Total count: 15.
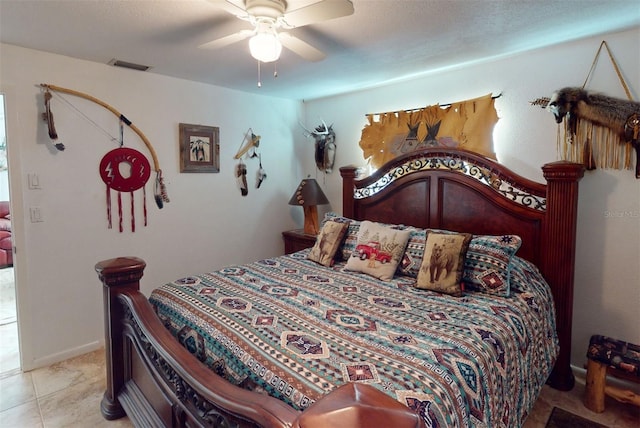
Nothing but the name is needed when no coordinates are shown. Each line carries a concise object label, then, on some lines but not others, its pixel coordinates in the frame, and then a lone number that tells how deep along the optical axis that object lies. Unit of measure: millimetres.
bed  1170
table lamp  3678
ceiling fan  1505
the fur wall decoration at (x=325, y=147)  3898
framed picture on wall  3320
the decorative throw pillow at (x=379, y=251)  2408
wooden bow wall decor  2871
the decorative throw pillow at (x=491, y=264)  2055
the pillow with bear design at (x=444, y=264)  2105
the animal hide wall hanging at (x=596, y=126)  2125
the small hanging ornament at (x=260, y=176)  3924
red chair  5316
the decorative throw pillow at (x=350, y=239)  2766
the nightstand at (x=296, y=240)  3594
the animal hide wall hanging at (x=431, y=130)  2730
